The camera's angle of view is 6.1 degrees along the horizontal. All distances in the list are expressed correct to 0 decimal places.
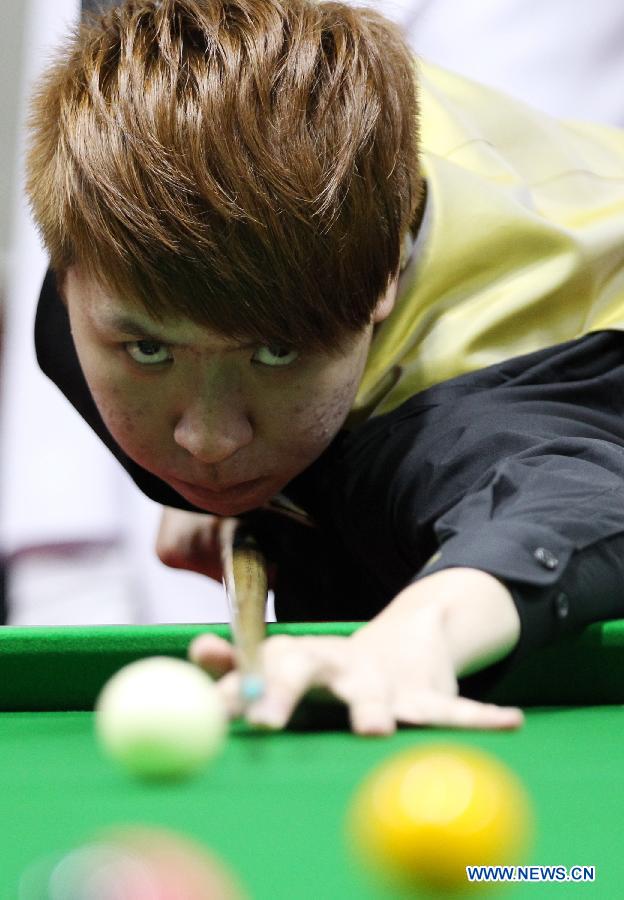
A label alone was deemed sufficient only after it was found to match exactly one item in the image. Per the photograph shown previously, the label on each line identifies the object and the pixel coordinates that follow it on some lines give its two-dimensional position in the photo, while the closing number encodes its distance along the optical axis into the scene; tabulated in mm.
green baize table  2332
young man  2559
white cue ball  2366
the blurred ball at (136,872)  2276
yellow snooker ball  2292
